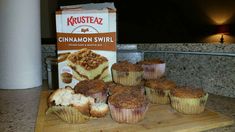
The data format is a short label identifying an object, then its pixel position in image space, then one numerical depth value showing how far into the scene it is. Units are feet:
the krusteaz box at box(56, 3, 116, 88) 3.05
